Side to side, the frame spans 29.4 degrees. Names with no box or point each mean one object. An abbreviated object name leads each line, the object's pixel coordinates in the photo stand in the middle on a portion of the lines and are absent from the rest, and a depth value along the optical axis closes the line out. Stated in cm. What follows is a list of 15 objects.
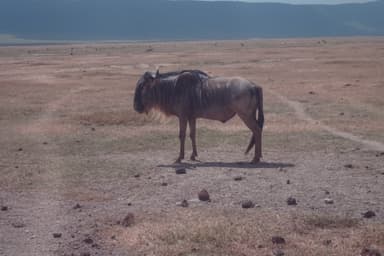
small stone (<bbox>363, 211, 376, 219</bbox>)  1056
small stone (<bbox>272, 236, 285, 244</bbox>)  934
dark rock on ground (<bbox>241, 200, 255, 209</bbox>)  1123
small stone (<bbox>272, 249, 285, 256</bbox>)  888
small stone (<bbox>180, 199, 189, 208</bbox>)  1151
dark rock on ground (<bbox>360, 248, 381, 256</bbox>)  873
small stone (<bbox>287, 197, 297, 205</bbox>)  1141
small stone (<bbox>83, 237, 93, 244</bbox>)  966
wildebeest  1597
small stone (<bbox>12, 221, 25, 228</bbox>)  1065
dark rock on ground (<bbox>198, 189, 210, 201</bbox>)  1184
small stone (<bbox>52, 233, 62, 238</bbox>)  996
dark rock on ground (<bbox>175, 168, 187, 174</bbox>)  1446
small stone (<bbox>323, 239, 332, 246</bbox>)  931
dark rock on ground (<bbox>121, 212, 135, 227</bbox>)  1045
